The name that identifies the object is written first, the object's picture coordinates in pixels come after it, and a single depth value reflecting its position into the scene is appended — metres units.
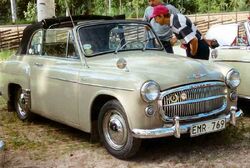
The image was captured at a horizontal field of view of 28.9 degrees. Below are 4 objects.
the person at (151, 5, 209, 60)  7.38
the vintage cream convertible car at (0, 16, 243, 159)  5.48
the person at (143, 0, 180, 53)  8.58
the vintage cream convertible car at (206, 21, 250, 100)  7.64
